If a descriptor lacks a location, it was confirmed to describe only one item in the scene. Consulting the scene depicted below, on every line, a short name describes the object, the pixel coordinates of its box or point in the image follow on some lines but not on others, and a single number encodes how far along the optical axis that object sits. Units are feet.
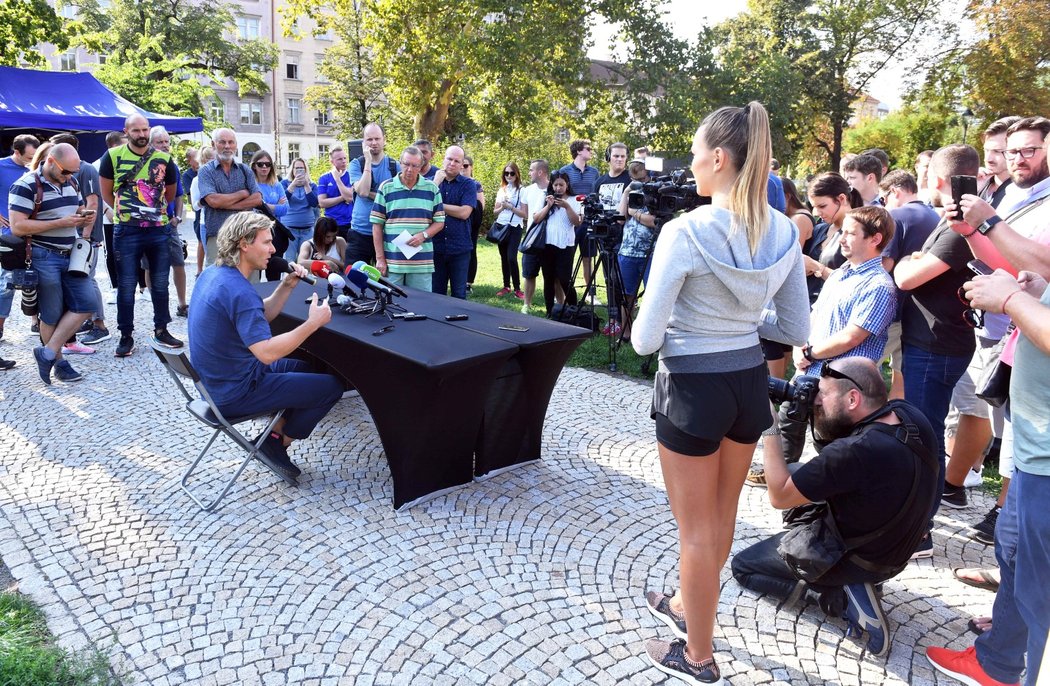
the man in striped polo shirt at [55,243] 18.80
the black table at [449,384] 11.80
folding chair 12.48
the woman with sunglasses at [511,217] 32.35
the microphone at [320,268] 14.26
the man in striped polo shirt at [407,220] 20.22
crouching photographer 8.30
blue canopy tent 45.42
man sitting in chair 12.12
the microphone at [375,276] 14.43
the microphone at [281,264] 15.08
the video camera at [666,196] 14.53
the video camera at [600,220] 21.72
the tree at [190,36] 114.93
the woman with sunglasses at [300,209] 27.78
